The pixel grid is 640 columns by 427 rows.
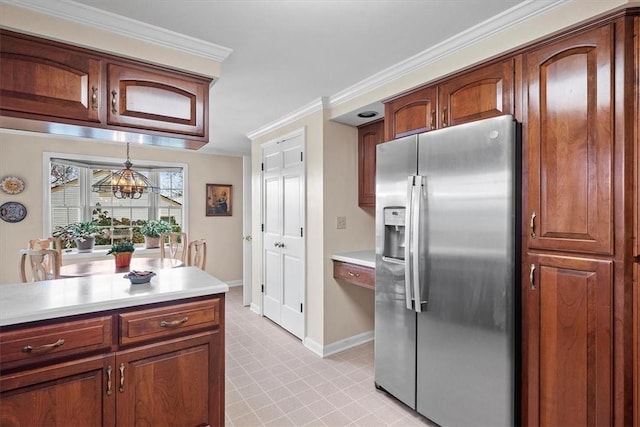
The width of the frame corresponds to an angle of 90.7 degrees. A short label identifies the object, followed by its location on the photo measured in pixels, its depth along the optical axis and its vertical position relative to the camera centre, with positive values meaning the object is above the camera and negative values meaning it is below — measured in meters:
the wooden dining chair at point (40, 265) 2.90 -0.51
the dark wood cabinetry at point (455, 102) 1.76 +0.70
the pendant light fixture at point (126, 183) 3.30 +0.30
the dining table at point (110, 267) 3.09 -0.59
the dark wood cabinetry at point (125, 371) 1.31 -0.74
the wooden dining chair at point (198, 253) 3.73 -0.50
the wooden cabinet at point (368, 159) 3.18 +0.54
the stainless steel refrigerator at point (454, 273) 1.63 -0.37
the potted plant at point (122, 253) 3.16 -0.42
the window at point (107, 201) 4.43 +0.16
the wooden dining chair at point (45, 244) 3.62 -0.38
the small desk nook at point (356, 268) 2.69 -0.51
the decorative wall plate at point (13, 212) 3.94 -0.01
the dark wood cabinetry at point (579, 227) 1.34 -0.08
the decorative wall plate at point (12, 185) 3.92 +0.34
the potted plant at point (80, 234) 4.38 -0.31
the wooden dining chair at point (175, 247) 4.19 -0.49
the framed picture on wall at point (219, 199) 5.48 +0.21
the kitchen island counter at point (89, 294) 1.34 -0.41
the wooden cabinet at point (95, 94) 1.59 +0.67
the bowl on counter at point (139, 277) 1.76 -0.37
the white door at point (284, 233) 3.37 -0.25
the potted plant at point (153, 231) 4.99 -0.31
